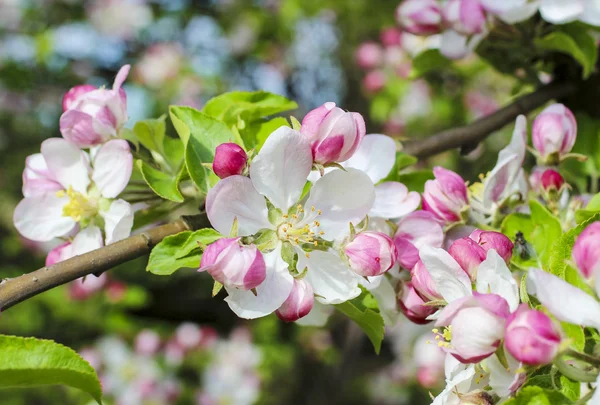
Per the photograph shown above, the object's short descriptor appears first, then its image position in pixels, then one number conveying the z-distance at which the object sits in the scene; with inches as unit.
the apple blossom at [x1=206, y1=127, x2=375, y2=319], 18.6
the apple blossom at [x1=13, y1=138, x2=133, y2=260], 20.0
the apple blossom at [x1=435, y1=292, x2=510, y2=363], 17.4
